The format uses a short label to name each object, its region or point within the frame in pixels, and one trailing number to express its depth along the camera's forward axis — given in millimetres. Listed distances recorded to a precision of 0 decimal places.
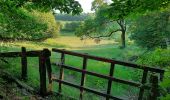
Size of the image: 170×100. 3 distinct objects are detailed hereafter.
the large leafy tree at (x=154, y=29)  9381
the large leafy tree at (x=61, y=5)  4009
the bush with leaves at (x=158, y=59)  3132
